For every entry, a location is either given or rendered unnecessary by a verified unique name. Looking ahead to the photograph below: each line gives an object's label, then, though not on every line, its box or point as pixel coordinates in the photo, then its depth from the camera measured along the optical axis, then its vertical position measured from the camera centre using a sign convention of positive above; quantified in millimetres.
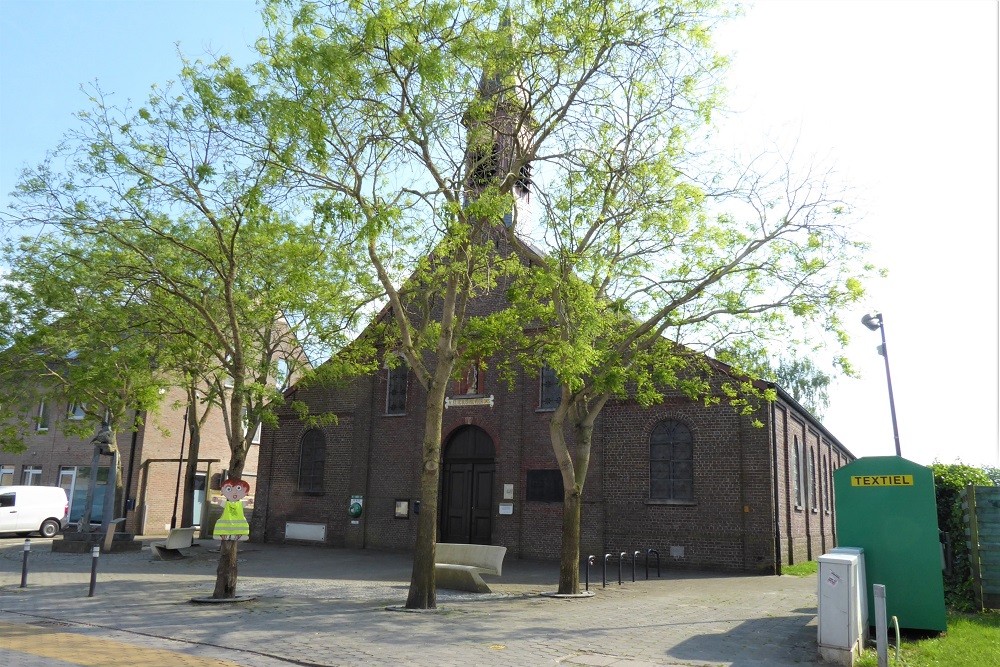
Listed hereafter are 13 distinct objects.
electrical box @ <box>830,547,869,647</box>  9352 -1030
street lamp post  22172 +5149
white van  27828 -911
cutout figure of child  12594 -393
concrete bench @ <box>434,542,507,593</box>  14609 -1282
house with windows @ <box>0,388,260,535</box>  29938 +896
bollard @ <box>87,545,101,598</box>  12891 -1382
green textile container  9906 -275
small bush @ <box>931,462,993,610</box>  12930 -72
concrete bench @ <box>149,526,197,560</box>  20047 -1417
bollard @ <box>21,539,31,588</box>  14125 -1514
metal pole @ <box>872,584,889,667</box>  7449 -1124
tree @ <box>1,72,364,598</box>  12680 +4124
